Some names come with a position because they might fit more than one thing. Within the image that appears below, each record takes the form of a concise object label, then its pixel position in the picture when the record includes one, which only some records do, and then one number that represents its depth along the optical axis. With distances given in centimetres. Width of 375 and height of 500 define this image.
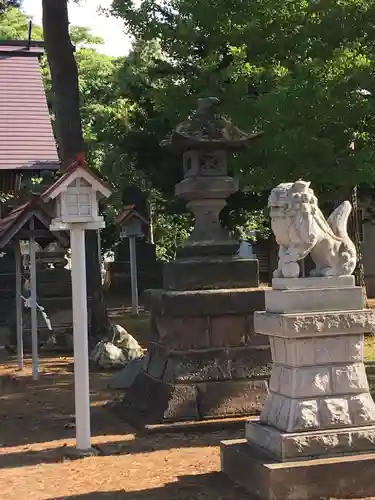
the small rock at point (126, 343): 1320
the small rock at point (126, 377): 1065
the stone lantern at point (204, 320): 840
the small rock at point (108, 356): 1271
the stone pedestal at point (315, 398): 548
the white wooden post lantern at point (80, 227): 712
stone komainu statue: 580
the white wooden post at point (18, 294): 1224
